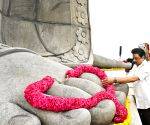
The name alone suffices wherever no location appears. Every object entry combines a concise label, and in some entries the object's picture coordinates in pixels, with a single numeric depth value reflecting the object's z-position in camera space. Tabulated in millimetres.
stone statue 1590
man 2797
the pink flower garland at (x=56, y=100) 1616
